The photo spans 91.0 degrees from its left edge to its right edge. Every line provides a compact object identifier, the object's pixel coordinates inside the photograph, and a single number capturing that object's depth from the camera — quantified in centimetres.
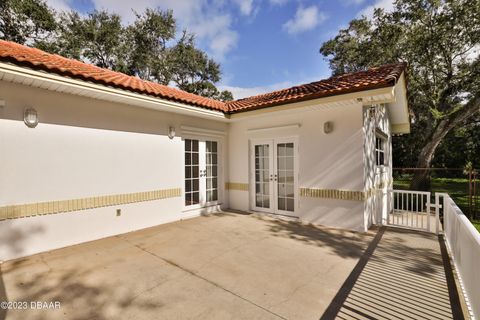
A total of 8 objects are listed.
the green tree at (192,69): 2202
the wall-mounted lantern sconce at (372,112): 661
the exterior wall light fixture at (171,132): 702
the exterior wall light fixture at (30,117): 459
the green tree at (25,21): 1491
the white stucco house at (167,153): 457
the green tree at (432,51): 1233
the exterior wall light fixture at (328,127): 656
